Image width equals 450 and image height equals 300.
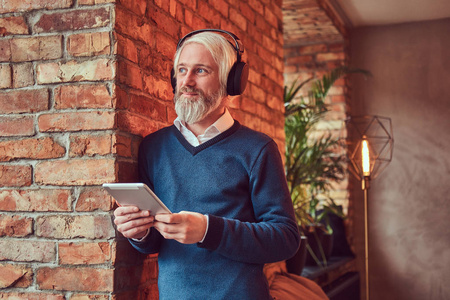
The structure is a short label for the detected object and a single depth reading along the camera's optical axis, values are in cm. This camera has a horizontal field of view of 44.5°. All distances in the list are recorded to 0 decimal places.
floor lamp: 520
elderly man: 160
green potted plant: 368
